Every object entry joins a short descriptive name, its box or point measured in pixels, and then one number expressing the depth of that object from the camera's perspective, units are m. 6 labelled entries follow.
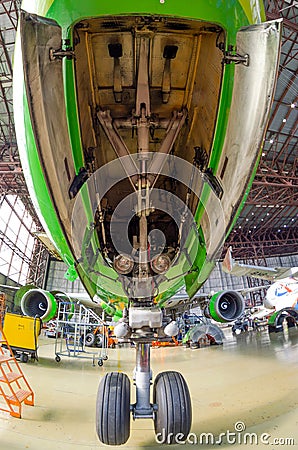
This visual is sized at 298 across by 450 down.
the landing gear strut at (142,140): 1.45
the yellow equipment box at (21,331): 6.67
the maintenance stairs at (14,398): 3.34
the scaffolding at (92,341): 8.11
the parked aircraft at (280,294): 12.93
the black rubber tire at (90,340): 13.21
